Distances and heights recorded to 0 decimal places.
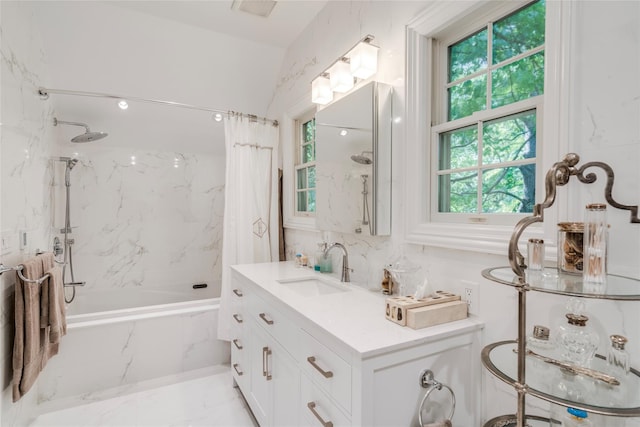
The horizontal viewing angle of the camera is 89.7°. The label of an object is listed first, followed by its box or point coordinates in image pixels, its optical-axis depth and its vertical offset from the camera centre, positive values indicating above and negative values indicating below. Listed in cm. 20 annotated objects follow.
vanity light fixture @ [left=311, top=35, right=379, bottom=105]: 177 +83
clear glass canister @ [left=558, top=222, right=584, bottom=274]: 87 -11
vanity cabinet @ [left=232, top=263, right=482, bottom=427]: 101 -55
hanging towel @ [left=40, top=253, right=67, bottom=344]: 184 -56
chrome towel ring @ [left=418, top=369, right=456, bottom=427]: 108 -60
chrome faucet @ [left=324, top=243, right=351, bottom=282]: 197 -35
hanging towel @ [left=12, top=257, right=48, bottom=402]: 169 -67
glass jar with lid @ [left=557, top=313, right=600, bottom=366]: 88 -37
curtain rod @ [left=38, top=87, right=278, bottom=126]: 225 +84
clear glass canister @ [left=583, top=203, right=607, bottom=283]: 80 -9
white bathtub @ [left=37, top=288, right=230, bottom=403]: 215 -103
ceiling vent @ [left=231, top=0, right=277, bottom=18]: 228 +146
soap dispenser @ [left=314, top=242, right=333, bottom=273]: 219 -37
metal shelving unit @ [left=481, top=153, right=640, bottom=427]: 76 -20
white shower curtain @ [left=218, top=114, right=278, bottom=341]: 267 +8
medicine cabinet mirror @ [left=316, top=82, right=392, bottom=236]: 168 +26
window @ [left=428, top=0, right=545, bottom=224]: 117 +36
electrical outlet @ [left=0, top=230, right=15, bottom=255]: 163 -18
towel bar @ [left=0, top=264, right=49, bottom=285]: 160 -34
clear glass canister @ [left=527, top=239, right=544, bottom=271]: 93 -13
